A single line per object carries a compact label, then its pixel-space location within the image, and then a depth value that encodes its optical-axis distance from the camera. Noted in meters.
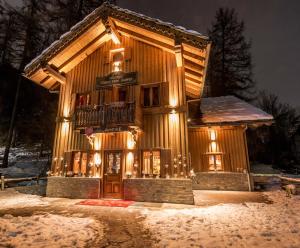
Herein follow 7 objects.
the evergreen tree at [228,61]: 24.66
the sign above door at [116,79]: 11.12
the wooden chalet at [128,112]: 9.66
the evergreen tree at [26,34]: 22.23
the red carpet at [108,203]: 8.79
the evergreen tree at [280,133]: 27.71
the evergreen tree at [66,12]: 19.48
